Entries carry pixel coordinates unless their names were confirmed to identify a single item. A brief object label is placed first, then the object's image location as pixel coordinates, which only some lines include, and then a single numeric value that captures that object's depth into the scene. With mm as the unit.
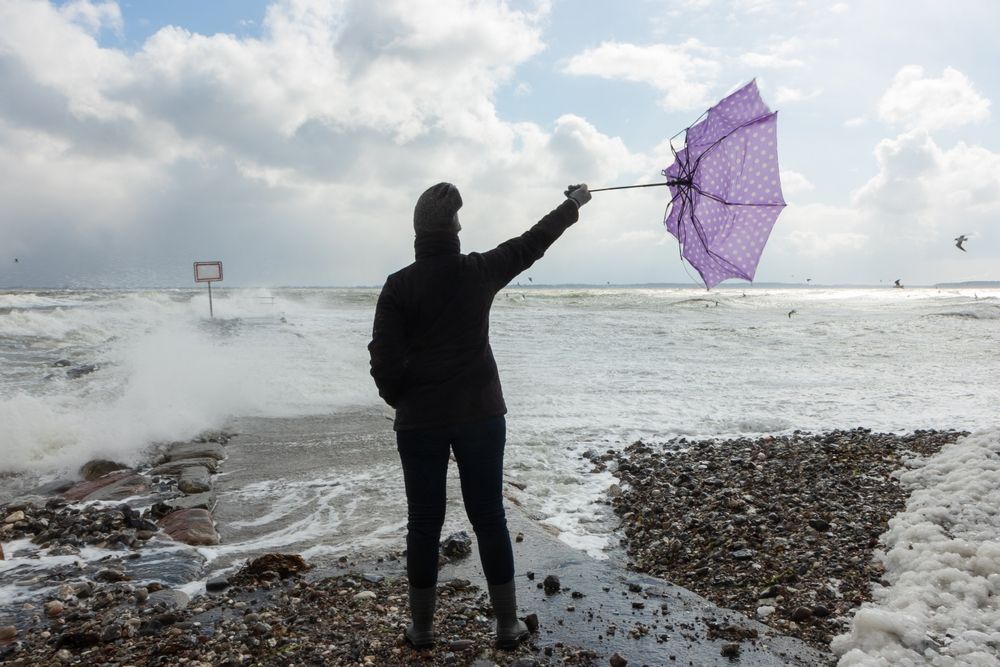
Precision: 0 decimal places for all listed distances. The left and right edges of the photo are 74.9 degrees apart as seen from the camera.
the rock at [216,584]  4062
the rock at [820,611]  3580
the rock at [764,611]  3656
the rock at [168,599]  3762
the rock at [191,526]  4988
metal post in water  24438
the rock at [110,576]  4230
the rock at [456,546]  4609
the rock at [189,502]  5684
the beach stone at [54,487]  6457
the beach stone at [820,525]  4730
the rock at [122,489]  6125
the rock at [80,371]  12674
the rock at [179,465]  6988
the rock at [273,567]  4145
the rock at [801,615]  3573
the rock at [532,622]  3467
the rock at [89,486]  6281
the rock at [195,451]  7566
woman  2975
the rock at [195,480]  6309
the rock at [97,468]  7062
